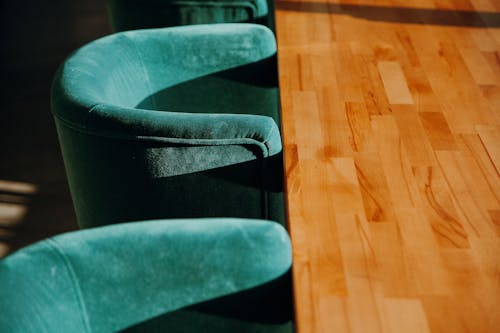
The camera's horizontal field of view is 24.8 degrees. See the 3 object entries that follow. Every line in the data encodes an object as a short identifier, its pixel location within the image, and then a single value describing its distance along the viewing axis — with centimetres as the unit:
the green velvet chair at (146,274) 221
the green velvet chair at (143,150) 274
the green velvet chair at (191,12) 370
